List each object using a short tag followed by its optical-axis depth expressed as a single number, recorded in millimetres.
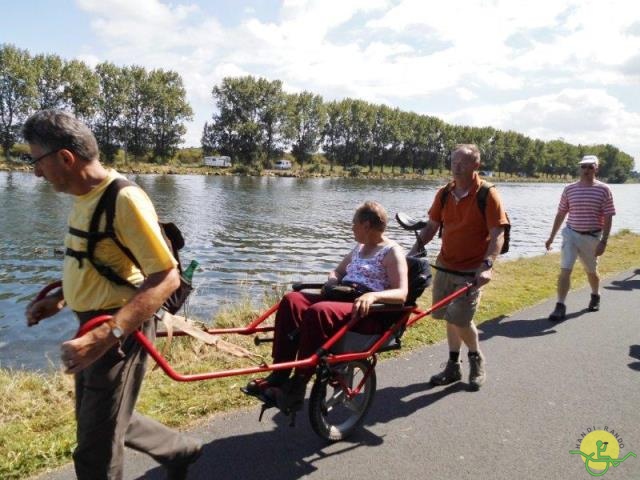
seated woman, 3459
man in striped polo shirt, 7582
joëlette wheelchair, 3418
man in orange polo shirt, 4707
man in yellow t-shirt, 2301
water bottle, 2828
